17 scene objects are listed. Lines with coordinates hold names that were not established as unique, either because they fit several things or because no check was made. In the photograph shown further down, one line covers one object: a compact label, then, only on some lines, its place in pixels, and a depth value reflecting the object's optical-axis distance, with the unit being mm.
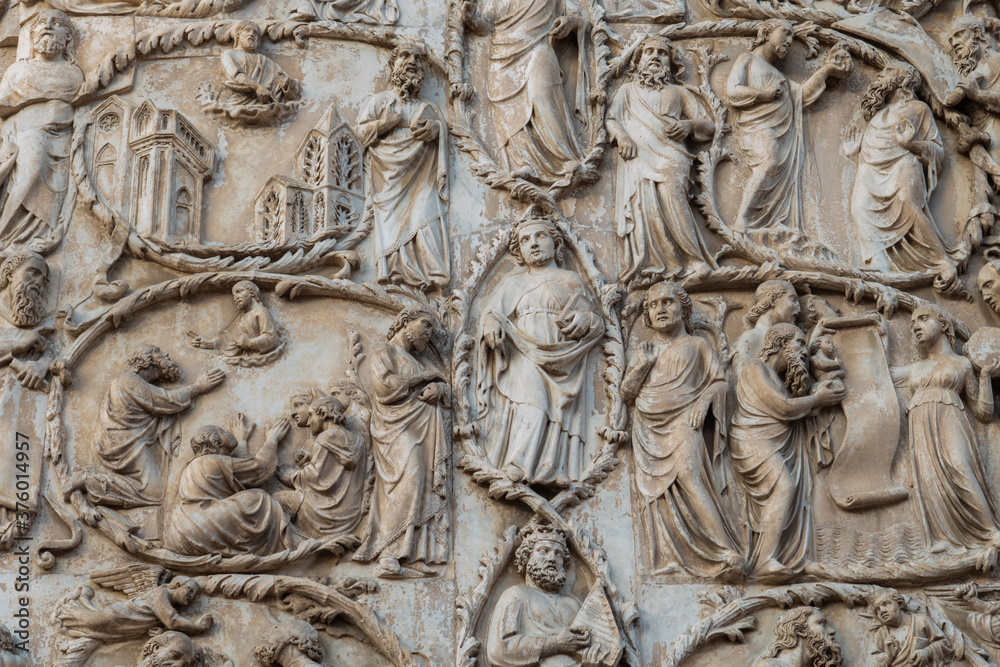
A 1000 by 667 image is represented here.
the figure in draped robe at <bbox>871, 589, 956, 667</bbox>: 12945
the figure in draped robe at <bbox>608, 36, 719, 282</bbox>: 14383
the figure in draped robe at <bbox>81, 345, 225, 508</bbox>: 13180
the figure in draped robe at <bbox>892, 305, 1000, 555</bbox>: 13477
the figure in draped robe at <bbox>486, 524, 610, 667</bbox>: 12742
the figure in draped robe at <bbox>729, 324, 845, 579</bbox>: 13391
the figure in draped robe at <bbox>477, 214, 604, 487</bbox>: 13562
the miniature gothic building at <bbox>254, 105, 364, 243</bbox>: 14266
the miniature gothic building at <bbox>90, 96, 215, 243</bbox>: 14180
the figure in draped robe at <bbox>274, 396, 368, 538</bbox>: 13219
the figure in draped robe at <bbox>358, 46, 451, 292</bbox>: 14180
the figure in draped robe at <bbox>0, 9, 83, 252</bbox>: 14141
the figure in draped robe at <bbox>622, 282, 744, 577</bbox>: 13344
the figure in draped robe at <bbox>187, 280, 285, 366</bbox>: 13789
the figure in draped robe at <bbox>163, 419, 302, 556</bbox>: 12977
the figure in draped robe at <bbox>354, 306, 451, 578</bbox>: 13164
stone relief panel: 13039
